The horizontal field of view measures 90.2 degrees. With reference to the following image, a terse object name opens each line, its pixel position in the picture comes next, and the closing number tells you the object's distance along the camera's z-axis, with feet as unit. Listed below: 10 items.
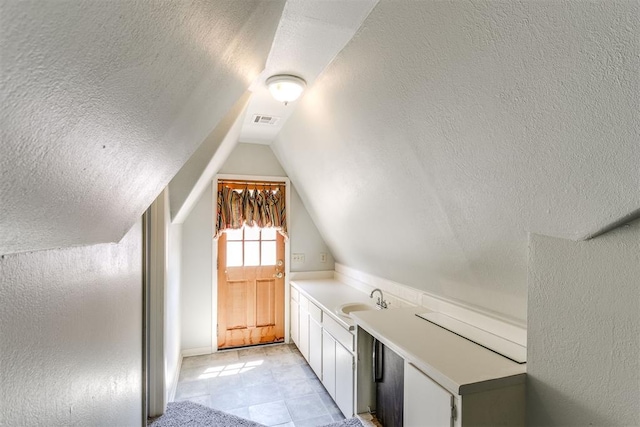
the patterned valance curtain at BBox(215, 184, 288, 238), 12.12
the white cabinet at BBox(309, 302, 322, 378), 9.77
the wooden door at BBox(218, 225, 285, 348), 12.48
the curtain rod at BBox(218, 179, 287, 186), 12.19
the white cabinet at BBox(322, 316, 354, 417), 7.68
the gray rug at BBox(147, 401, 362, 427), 7.09
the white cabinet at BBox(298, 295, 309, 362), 11.00
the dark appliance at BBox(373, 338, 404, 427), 5.94
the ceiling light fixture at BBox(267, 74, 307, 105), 6.22
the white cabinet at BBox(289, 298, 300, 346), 12.07
